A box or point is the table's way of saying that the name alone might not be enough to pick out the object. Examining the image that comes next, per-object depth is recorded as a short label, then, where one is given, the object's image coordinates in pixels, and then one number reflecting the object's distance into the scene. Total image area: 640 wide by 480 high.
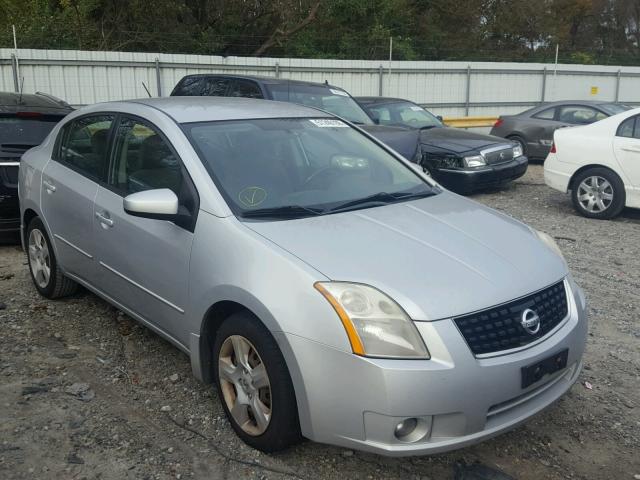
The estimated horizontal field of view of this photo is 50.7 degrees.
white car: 8.27
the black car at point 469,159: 9.73
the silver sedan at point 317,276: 2.74
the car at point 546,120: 13.23
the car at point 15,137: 6.39
